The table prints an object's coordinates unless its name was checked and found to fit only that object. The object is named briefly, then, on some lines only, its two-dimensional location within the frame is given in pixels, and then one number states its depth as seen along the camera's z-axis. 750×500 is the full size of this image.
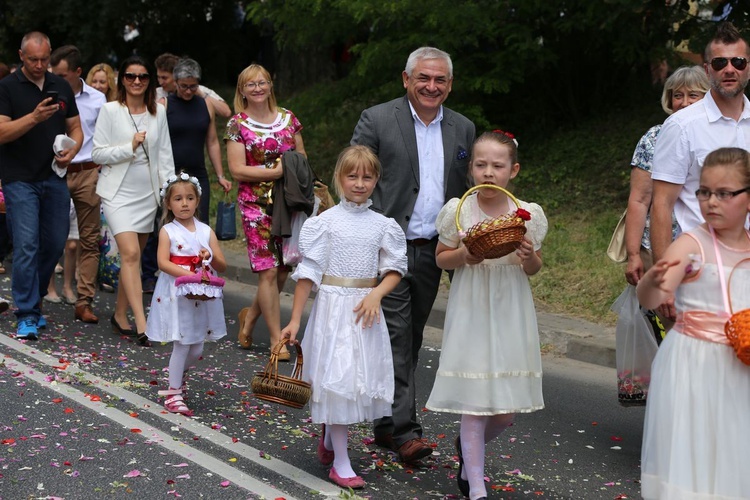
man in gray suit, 6.23
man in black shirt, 9.06
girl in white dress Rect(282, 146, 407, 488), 5.61
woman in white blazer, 9.37
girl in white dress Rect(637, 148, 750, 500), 4.29
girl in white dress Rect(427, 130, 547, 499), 5.33
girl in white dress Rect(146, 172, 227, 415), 7.16
